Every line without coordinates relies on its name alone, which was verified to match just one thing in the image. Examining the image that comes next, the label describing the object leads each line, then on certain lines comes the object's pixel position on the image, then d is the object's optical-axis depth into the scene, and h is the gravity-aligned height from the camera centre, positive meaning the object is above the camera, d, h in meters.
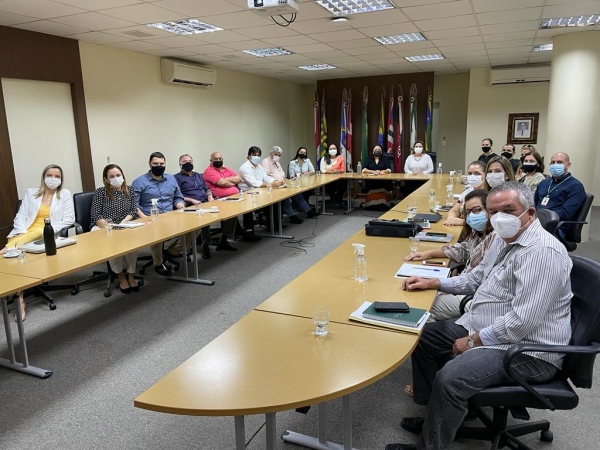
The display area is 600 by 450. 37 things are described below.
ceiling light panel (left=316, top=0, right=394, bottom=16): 4.34 +1.31
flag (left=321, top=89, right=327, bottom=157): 10.42 +0.20
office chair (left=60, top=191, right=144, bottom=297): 4.21 -0.76
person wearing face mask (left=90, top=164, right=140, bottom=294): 4.23 -0.65
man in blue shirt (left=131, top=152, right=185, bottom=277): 4.95 -0.57
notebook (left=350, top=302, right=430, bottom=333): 1.79 -0.75
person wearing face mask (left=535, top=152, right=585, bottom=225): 4.13 -0.56
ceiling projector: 3.18 +0.95
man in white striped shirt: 1.67 -0.72
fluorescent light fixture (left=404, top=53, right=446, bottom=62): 7.55 +1.35
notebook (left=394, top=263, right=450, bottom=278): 2.41 -0.74
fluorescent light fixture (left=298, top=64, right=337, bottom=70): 8.28 +1.36
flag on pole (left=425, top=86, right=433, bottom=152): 9.40 +0.31
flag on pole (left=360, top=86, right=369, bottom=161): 9.96 +0.11
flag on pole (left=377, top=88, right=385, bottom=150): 9.86 +0.27
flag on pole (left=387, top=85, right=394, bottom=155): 9.74 +0.31
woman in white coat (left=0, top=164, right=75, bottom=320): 4.00 -0.59
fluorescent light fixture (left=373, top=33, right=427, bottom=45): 5.87 +1.34
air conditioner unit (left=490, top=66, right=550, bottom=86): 8.38 +1.13
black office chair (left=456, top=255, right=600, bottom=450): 1.61 -0.86
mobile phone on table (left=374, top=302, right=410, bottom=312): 1.92 -0.73
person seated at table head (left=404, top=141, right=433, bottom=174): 8.38 -0.50
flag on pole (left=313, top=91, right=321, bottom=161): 10.42 +0.39
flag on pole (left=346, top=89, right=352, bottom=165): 10.13 +0.15
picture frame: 8.96 +0.13
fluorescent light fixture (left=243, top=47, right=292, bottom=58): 6.57 +1.33
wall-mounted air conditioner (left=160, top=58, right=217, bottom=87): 6.85 +1.09
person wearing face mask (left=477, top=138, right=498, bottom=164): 8.09 -0.25
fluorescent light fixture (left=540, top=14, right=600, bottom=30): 5.05 +1.30
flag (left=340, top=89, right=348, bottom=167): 10.11 +0.39
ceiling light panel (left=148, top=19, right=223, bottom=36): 4.97 +1.32
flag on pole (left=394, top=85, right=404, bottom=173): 9.65 +0.13
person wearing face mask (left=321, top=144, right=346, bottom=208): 8.59 -0.60
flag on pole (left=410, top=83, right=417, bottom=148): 9.57 +0.49
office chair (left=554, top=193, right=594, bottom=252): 4.01 -0.83
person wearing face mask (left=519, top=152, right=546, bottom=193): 5.14 -0.40
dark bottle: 3.03 -0.65
